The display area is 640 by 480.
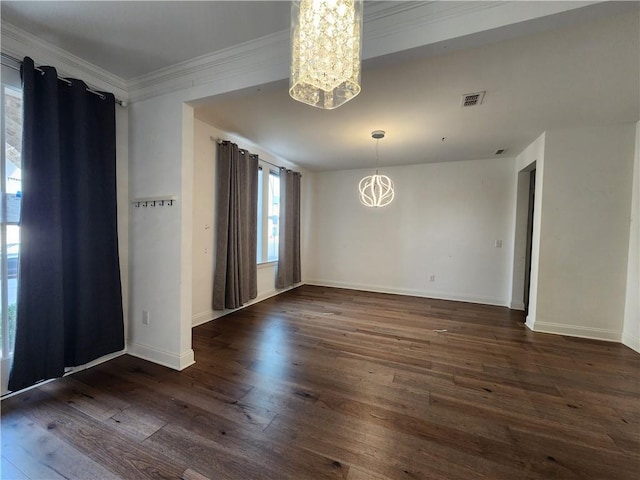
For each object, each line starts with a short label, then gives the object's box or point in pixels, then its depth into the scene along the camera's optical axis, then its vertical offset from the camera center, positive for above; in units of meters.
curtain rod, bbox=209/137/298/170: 3.37 +1.16
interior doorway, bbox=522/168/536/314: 4.07 -0.06
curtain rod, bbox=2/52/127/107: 1.68 +1.10
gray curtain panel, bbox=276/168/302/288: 4.79 +0.05
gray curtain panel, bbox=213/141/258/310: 3.46 +0.02
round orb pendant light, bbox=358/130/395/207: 3.29 +0.80
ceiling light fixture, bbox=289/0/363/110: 1.08 +0.82
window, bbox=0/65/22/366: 1.76 +0.15
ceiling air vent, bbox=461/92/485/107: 2.31 +1.24
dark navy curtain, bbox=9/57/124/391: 1.75 -0.07
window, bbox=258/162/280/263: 4.43 +0.28
